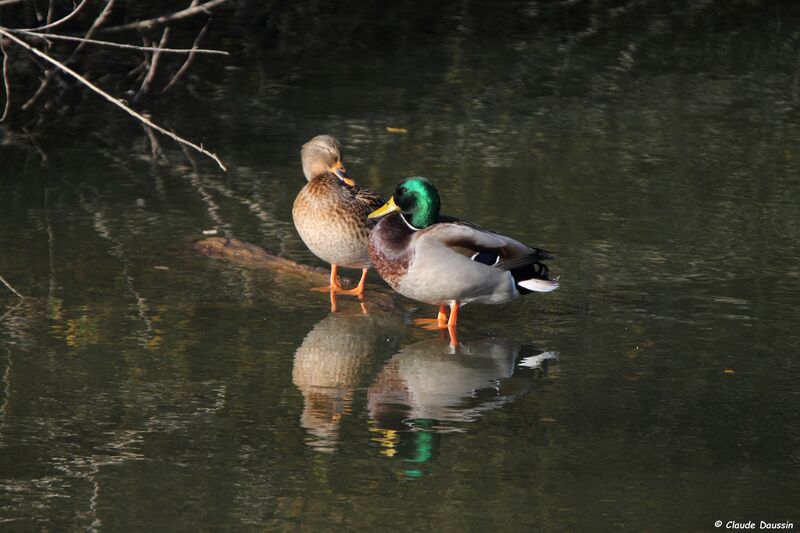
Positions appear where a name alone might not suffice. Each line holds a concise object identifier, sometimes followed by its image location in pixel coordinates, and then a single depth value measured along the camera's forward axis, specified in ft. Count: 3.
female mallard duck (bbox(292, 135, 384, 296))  52.21
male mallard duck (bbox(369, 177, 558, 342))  47.52
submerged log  55.21
